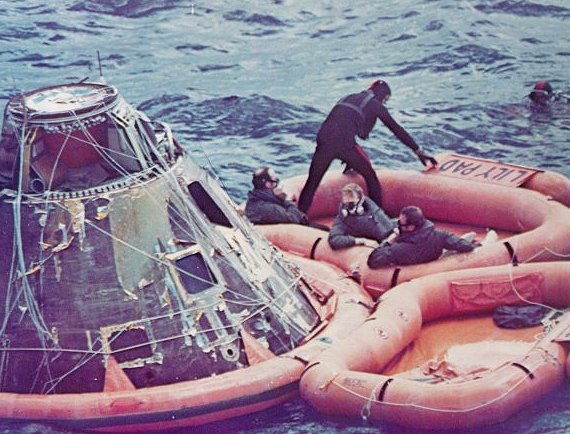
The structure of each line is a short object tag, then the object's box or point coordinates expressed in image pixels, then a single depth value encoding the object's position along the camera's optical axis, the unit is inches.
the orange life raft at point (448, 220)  407.2
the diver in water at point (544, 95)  692.1
